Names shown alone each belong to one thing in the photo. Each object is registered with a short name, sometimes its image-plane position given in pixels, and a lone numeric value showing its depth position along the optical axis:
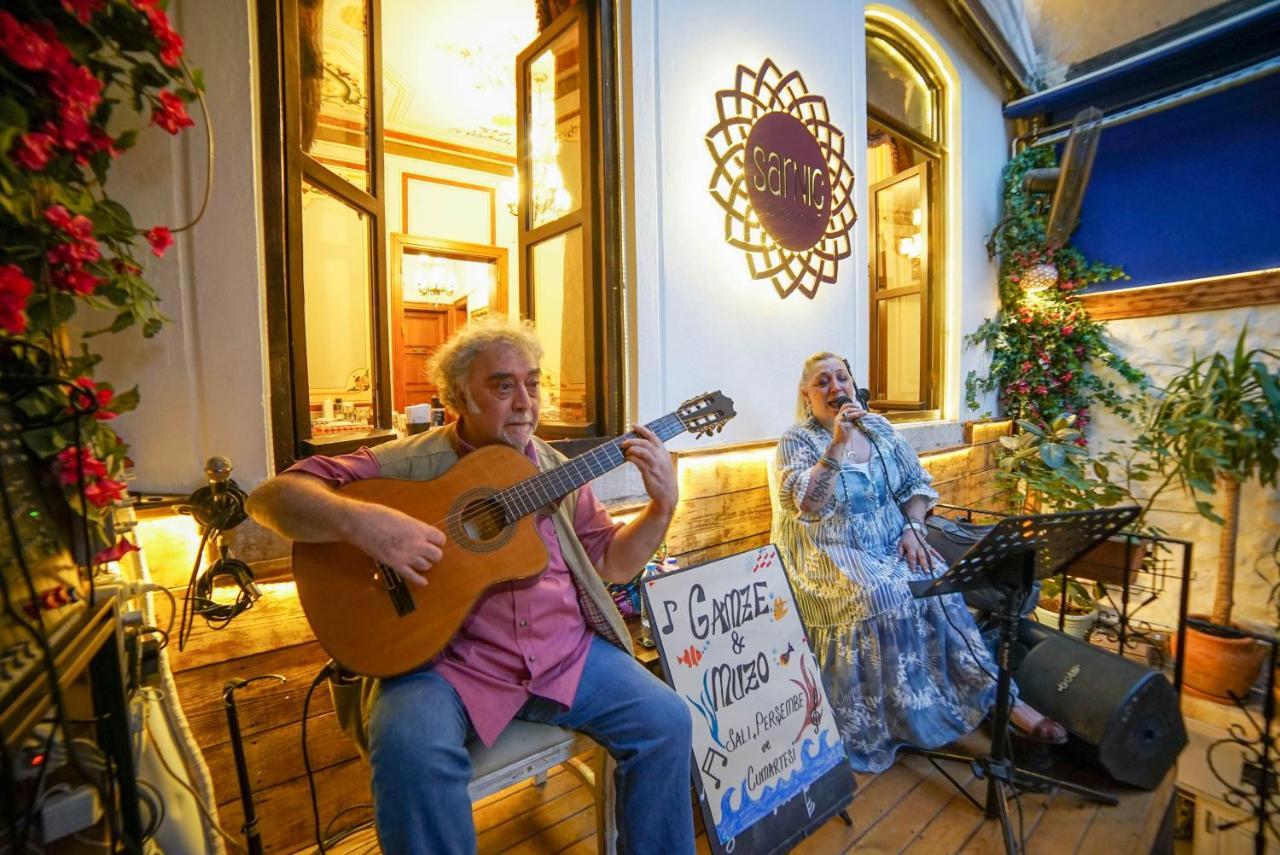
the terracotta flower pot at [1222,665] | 2.98
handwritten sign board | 1.48
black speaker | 1.71
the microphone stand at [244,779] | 1.27
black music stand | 1.46
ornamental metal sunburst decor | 2.64
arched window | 3.98
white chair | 1.16
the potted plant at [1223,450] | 2.79
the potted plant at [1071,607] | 3.21
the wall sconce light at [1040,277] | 4.36
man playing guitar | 1.05
